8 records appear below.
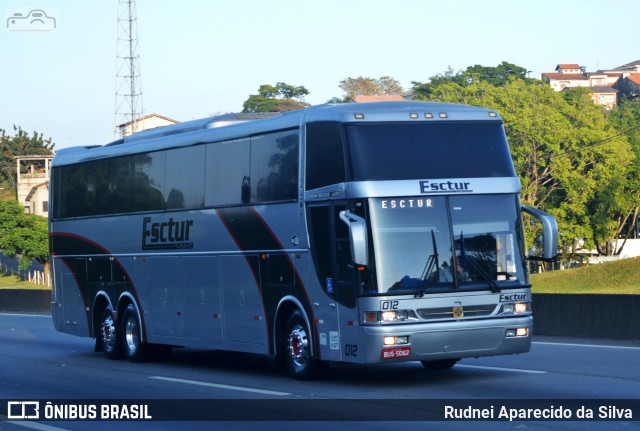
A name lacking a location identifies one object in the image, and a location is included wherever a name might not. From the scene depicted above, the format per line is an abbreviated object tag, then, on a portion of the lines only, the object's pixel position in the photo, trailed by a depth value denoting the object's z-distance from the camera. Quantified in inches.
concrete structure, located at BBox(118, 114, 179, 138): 5305.1
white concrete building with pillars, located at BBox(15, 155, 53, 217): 5003.9
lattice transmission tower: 3048.7
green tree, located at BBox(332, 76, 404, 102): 7219.5
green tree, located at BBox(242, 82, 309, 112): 5866.1
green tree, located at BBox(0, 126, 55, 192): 6107.3
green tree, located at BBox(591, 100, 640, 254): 3425.2
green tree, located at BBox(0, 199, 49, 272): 3836.1
